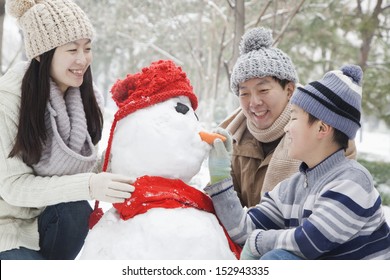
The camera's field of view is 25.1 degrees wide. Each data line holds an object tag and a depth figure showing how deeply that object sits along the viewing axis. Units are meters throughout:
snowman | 2.43
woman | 2.62
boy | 2.41
